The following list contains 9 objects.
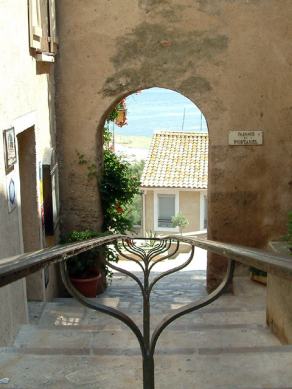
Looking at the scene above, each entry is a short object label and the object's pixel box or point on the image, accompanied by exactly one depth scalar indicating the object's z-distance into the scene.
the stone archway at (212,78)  7.23
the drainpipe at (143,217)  22.39
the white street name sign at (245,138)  7.46
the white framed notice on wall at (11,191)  4.62
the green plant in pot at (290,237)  4.64
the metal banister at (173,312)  1.42
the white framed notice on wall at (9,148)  4.47
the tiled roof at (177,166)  19.97
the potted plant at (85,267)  7.32
